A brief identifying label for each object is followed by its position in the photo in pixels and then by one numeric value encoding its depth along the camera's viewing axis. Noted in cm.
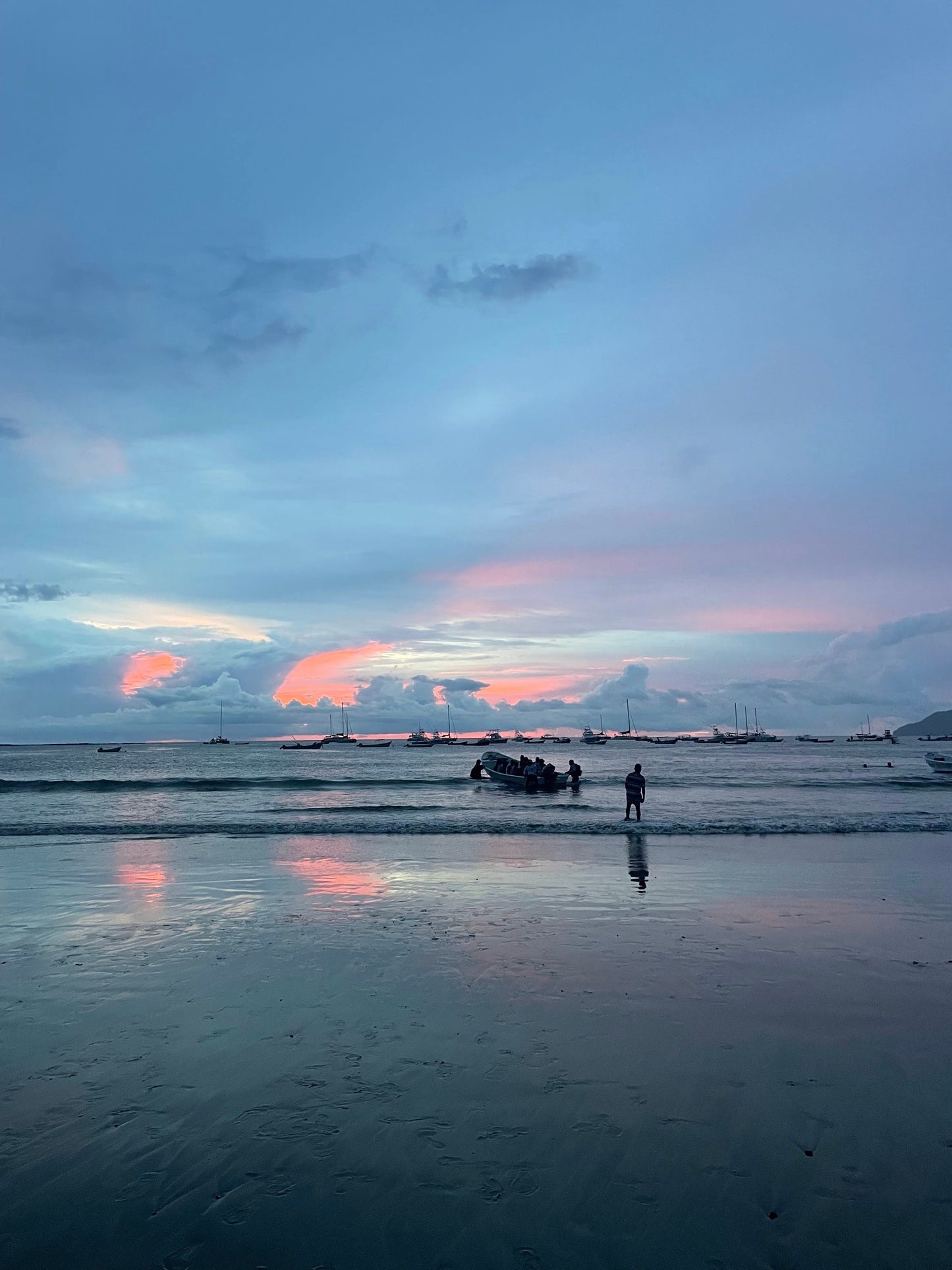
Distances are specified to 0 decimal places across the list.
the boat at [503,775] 5266
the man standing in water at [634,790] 3136
